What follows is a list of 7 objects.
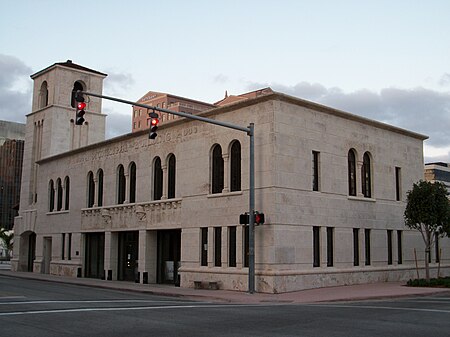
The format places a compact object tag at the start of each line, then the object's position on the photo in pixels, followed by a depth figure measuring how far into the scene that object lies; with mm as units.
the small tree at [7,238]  99562
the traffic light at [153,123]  21266
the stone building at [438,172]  114812
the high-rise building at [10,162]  116875
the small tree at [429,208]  28286
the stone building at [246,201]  26156
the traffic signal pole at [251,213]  23766
